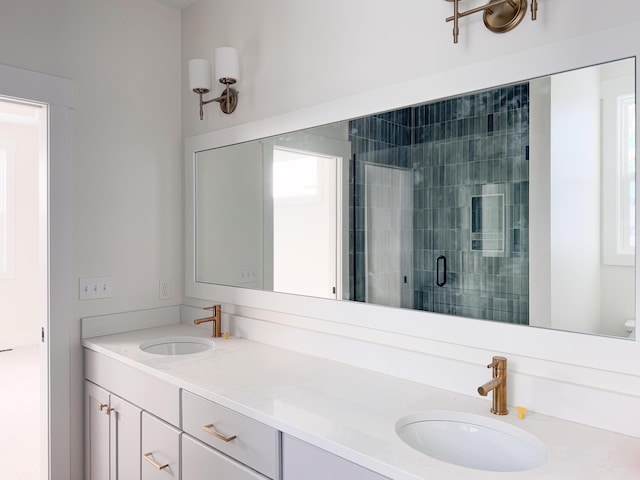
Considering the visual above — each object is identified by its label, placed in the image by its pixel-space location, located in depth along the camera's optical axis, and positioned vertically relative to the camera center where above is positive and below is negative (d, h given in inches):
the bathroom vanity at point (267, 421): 43.4 -19.8
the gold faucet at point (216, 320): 93.3 -15.8
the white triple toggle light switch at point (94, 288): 92.1 -9.5
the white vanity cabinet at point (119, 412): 71.3 -29.2
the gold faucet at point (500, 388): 52.6 -16.7
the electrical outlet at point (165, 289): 104.2 -11.0
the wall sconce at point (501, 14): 54.3 +26.5
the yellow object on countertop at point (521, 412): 51.7 -19.3
